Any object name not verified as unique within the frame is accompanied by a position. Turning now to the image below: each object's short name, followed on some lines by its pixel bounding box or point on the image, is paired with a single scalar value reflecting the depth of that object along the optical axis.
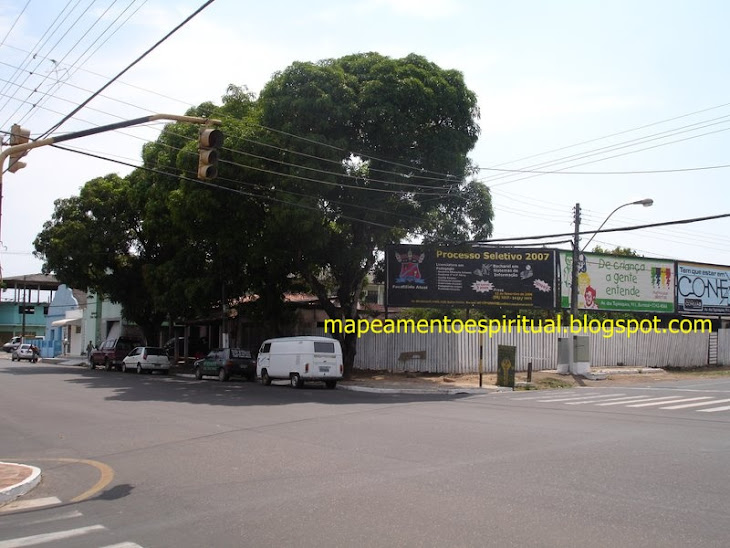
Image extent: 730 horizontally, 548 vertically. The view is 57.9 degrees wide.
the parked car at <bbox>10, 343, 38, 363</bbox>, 54.51
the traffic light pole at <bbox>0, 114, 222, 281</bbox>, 11.44
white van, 26.08
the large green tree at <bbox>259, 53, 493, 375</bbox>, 26.30
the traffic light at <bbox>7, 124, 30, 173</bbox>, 12.28
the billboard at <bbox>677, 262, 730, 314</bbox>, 41.53
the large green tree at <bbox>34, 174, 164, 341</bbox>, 39.22
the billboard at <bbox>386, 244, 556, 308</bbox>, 32.53
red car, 41.47
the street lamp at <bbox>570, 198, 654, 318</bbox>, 29.25
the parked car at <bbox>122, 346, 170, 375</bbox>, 37.22
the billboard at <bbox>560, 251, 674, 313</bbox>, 36.38
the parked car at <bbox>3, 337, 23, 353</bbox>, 70.51
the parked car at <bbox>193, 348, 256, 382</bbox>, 31.53
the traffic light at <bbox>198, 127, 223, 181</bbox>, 11.20
